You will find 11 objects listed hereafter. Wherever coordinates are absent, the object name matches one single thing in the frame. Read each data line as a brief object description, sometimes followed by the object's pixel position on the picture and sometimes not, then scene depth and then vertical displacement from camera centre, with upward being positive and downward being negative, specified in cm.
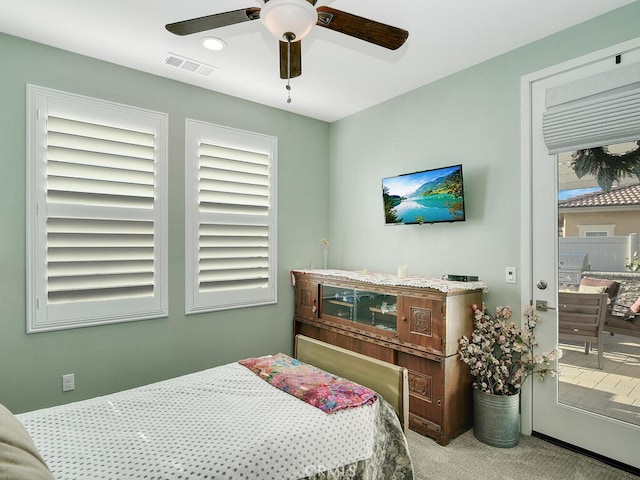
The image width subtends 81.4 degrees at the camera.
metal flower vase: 254 -123
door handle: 262 -45
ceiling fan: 157 +99
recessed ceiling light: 265 +145
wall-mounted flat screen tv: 296 +39
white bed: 140 -81
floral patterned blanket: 184 -78
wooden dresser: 260 -71
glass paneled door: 232 -16
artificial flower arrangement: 260 -80
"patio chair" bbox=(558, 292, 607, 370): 243 -51
